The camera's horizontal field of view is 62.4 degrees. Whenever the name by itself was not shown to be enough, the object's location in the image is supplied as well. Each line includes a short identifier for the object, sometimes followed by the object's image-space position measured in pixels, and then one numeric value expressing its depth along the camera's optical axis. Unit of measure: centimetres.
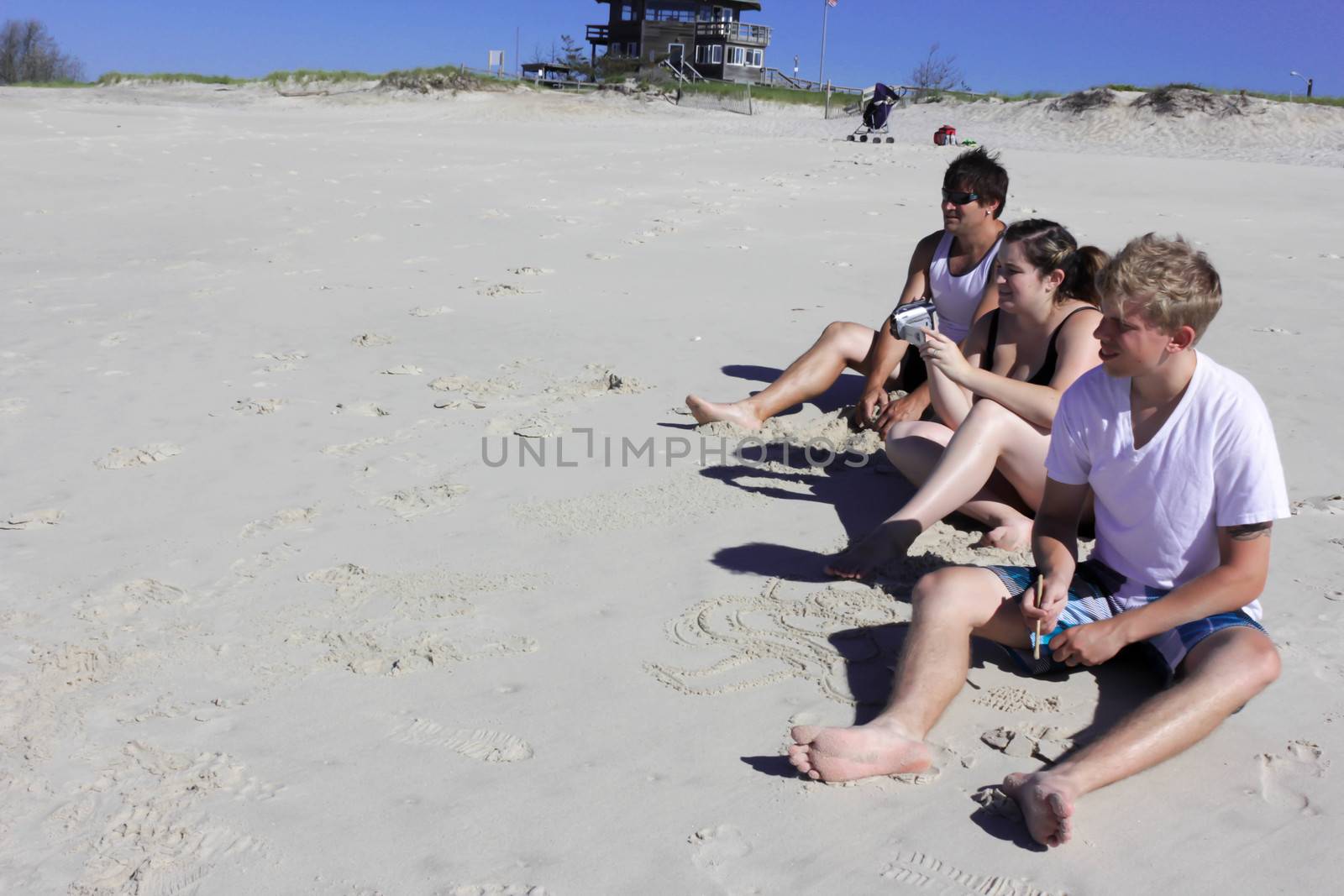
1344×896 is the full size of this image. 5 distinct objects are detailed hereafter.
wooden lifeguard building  4875
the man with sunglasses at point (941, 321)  432
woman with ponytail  346
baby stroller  1931
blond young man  241
